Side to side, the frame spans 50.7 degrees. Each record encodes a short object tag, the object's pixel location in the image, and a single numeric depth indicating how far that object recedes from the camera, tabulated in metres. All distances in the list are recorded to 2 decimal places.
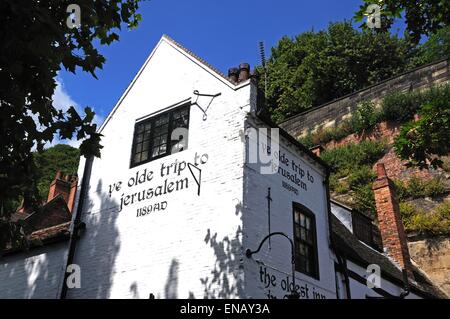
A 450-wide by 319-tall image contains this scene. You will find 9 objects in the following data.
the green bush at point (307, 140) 31.47
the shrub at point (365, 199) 24.09
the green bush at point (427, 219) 21.33
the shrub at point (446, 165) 23.80
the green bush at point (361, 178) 25.99
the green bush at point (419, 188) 23.19
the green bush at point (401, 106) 27.73
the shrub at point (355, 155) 27.50
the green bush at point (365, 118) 28.84
